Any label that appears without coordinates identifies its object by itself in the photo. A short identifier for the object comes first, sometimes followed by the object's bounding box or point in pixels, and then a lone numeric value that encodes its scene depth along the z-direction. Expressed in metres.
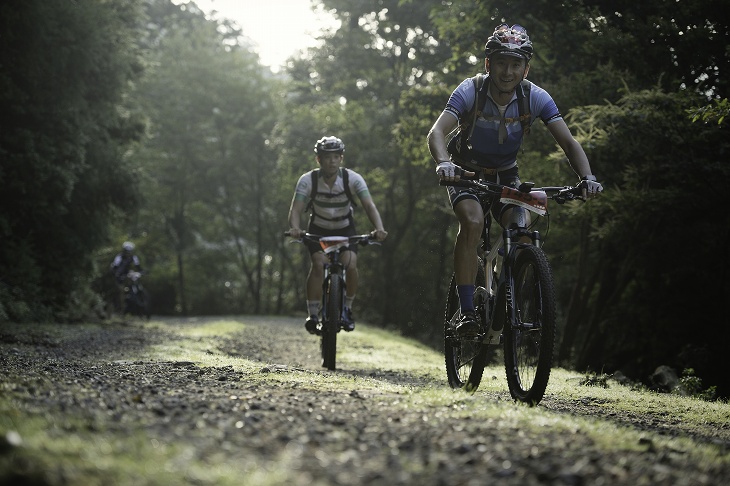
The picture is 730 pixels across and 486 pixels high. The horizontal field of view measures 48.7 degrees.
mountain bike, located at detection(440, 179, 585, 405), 5.12
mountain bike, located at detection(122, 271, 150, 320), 23.55
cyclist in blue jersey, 5.77
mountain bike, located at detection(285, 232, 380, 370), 8.91
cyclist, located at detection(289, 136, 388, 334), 9.40
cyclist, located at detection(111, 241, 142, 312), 23.42
